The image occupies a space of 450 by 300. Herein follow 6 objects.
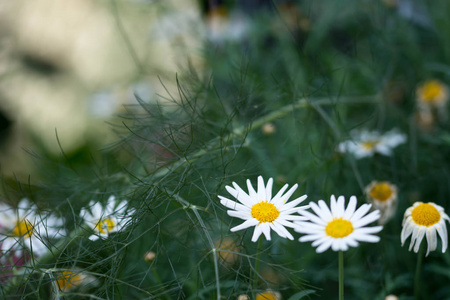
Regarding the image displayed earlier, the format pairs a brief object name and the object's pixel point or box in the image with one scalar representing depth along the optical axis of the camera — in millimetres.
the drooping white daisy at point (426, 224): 574
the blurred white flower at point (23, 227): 642
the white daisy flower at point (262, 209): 552
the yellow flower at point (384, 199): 637
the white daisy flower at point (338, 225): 534
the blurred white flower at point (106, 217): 602
